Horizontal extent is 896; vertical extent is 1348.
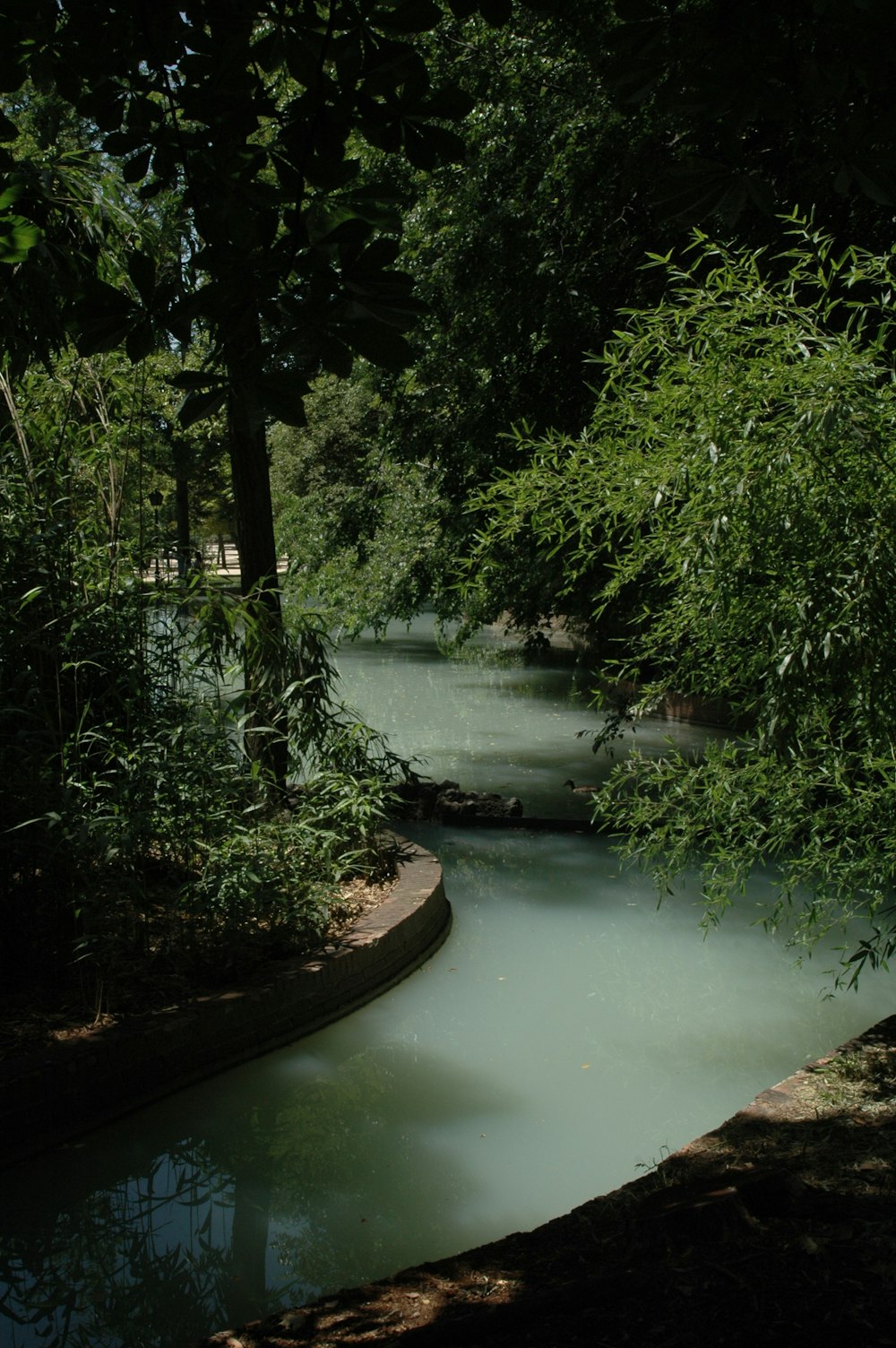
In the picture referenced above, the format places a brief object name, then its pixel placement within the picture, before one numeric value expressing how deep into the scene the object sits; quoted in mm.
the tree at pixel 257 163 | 2318
